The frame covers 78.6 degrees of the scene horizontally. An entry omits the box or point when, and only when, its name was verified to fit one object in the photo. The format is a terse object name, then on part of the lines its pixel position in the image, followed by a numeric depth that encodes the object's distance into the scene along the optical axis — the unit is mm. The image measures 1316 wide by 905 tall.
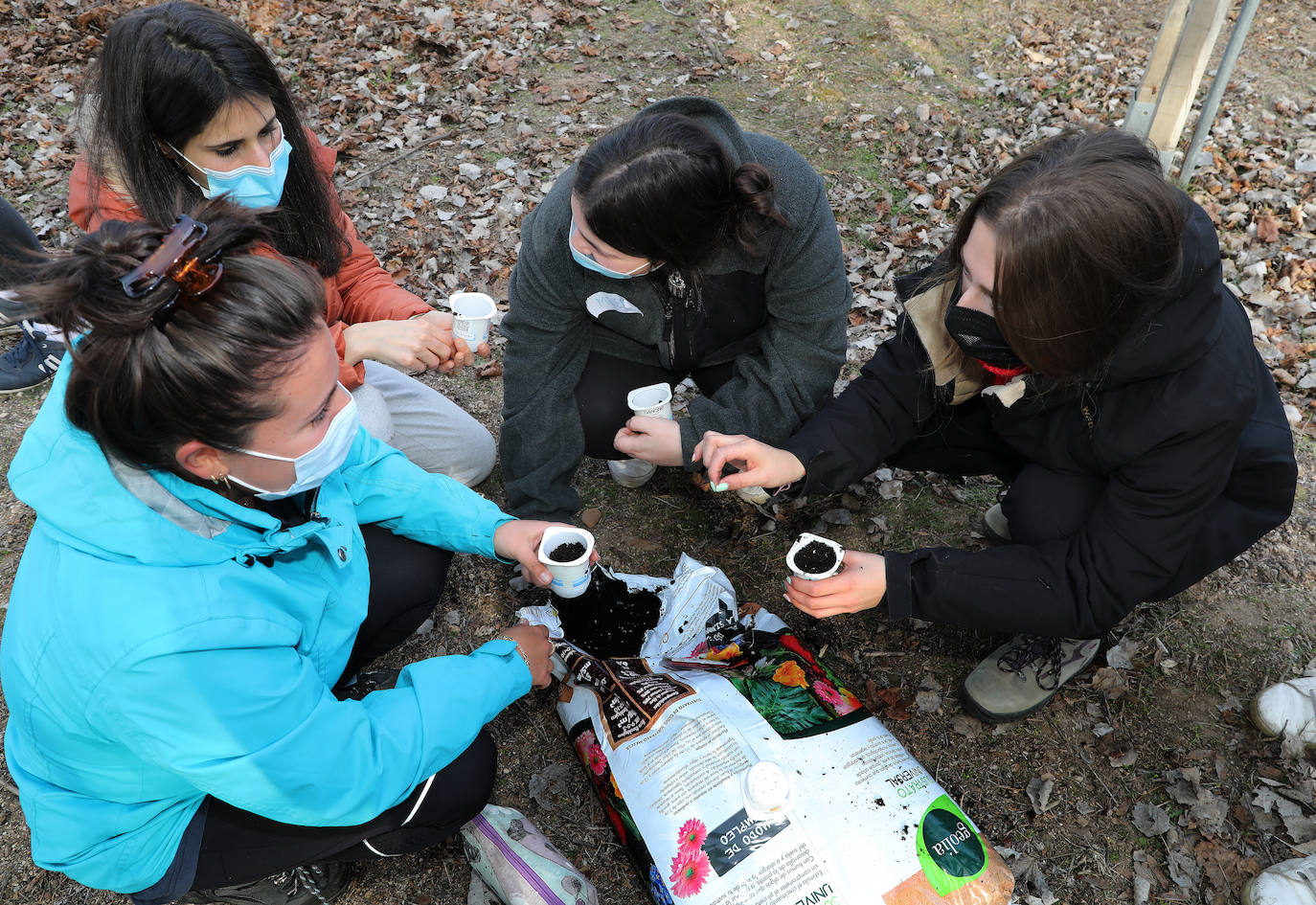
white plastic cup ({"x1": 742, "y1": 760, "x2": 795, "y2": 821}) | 1975
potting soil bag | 1967
